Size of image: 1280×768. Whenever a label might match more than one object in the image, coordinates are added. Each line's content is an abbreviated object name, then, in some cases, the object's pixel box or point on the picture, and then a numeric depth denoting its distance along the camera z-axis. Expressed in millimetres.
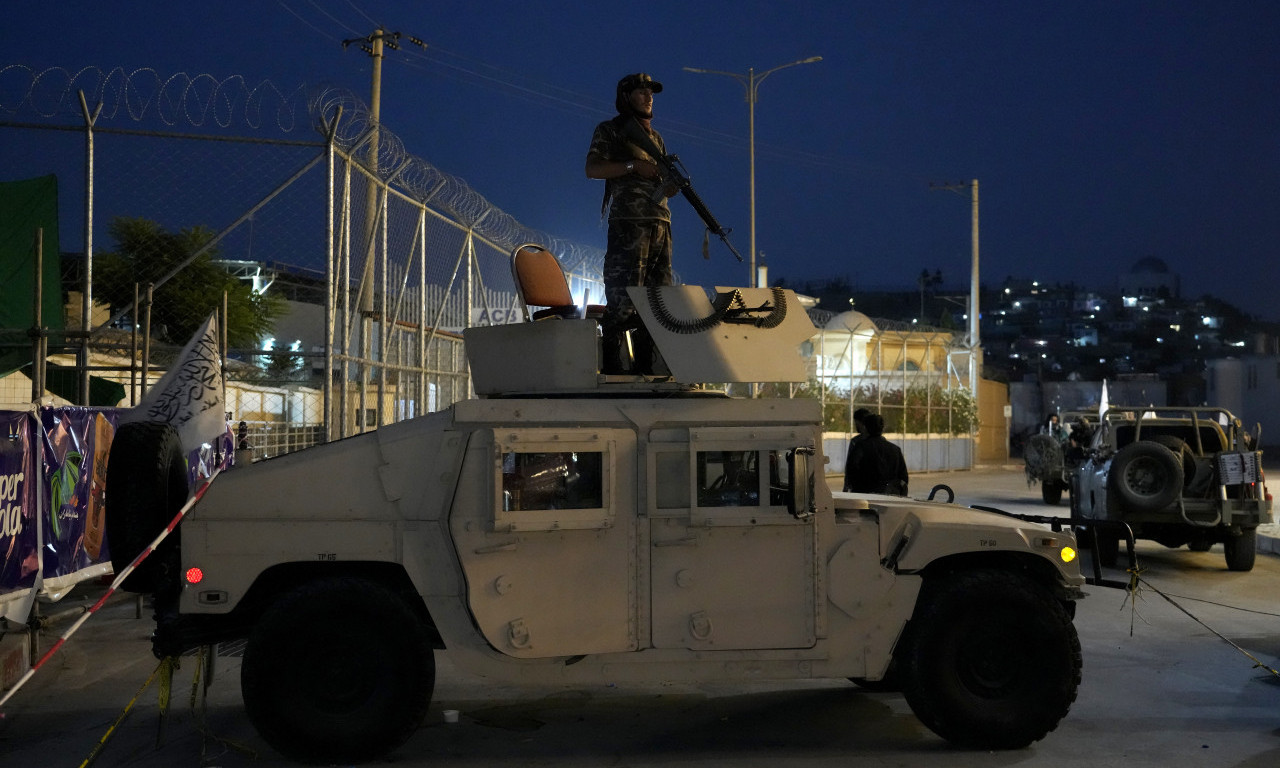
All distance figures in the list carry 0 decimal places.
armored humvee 5344
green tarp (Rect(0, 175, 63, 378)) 10125
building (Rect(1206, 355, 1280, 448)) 52906
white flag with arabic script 7445
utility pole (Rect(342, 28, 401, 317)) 10134
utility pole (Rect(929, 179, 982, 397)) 36375
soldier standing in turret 6348
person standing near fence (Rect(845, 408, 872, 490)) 9133
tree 18281
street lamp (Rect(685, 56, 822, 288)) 29319
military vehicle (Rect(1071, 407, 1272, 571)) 12195
